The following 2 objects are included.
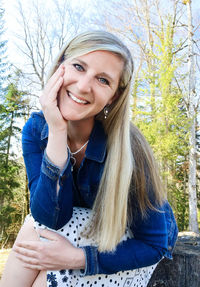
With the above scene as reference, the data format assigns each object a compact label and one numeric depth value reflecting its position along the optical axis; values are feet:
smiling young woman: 4.06
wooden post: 6.36
